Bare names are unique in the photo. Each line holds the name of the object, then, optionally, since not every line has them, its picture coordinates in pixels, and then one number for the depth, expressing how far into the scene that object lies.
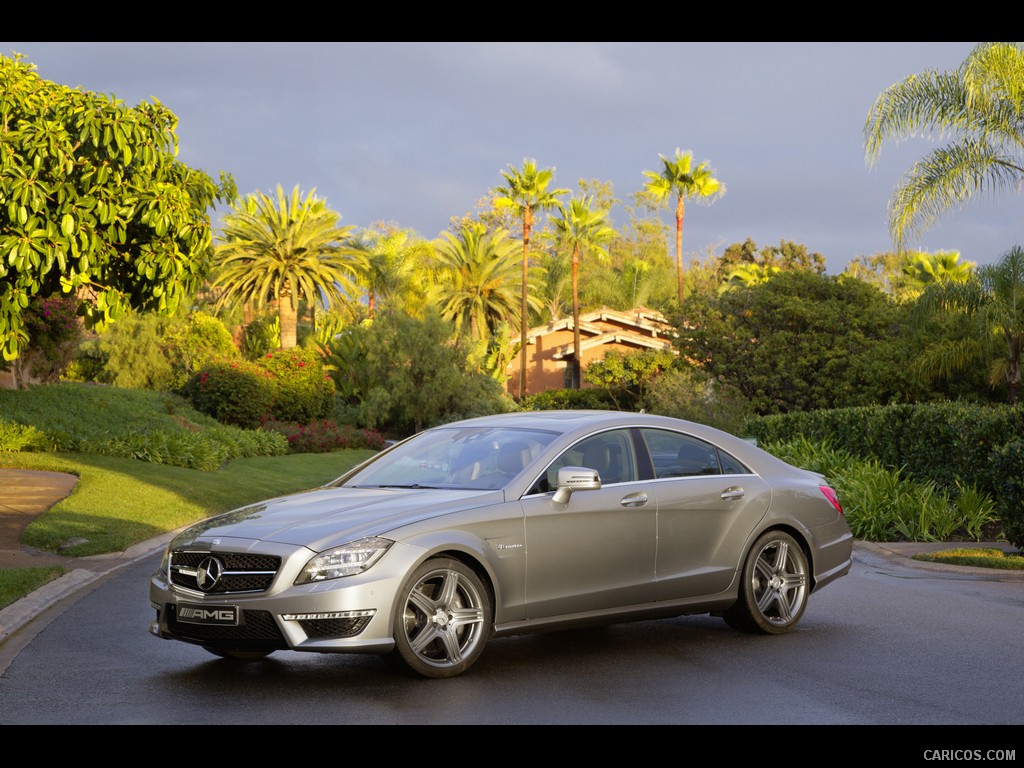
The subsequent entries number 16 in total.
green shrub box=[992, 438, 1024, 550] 13.75
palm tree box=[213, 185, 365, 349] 57.62
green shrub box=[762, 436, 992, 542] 16.36
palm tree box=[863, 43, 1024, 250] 25.89
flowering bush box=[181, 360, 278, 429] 45.62
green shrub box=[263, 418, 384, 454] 43.44
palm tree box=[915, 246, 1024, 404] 29.52
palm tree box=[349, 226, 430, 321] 74.12
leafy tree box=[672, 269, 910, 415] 42.88
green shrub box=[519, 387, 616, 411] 64.88
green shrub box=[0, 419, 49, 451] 26.25
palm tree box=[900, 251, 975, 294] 59.72
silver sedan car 7.18
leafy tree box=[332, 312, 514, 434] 55.75
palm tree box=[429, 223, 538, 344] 73.44
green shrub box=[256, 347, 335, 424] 48.59
